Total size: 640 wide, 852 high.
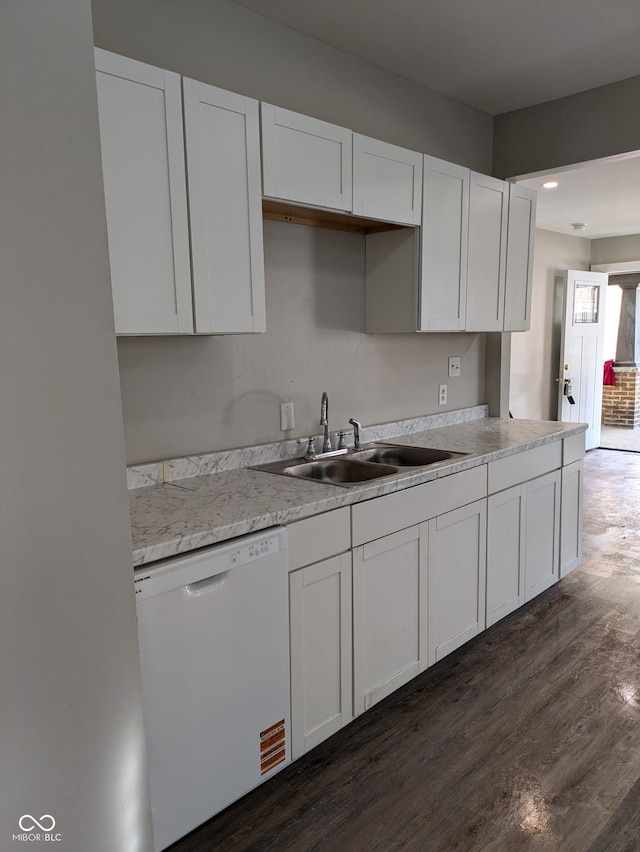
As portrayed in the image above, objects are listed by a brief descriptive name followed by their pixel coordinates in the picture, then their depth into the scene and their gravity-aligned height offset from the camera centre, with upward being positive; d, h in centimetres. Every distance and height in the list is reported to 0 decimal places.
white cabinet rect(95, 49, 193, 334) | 169 +40
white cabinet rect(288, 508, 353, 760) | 190 -96
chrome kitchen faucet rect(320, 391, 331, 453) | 266 -39
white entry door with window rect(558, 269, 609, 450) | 705 -28
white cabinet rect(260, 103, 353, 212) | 209 +61
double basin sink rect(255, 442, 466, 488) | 249 -57
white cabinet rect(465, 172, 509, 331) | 307 +38
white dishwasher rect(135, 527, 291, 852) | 154 -92
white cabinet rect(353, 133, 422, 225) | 242 +61
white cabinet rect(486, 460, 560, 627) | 283 -104
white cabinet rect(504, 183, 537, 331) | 335 +39
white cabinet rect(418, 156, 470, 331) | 279 +38
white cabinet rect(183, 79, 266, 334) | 188 +39
